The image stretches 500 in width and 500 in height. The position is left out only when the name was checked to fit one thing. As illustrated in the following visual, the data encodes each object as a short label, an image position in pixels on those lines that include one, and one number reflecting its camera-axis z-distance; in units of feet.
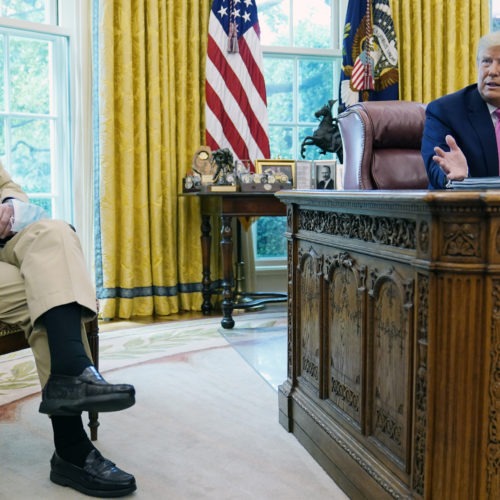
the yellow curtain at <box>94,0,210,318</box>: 12.99
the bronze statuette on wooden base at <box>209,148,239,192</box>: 12.69
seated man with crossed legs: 5.22
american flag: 13.78
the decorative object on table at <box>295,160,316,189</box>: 13.15
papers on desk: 5.09
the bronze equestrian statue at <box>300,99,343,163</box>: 13.84
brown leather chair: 9.78
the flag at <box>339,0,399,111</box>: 14.57
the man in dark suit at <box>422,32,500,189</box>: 7.84
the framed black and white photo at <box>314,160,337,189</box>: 13.35
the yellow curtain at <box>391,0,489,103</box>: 14.99
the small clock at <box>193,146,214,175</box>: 13.11
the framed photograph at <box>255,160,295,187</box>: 13.33
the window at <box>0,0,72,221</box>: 12.78
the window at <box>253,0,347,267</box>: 15.24
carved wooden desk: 4.07
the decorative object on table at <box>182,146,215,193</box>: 13.08
